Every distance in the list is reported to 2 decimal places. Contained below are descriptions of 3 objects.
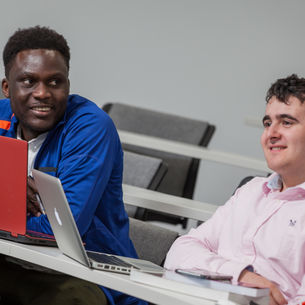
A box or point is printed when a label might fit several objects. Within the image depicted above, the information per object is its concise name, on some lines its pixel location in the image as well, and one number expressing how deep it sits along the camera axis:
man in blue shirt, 3.09
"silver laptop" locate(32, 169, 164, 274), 2.73
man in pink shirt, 2.92
